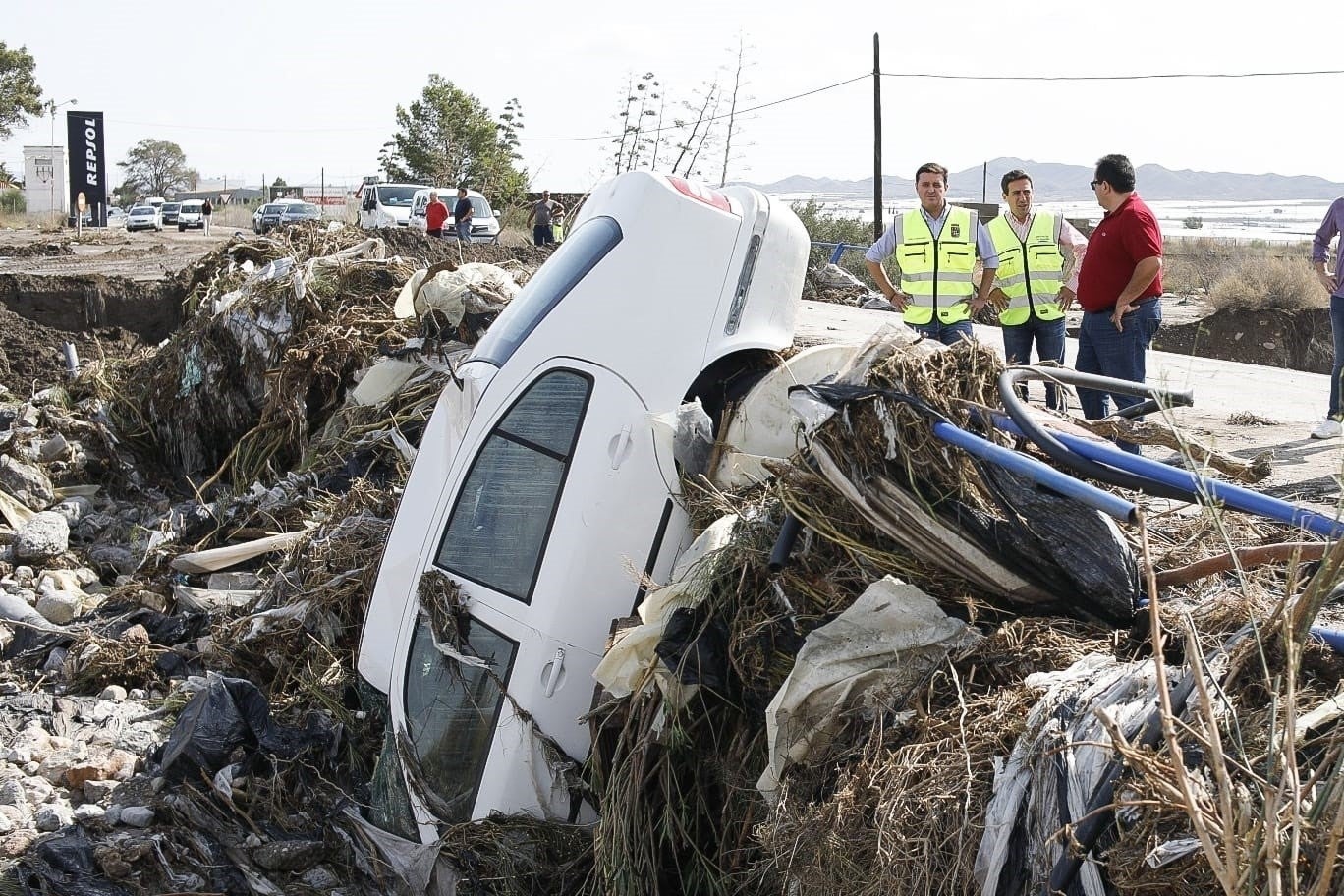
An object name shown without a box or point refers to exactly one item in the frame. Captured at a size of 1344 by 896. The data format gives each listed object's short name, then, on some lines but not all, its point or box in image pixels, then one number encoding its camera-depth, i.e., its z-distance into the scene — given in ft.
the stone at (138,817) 16.15
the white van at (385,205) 89.20
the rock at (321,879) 15.28
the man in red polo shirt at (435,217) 67.87
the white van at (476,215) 77.41
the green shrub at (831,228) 89.33
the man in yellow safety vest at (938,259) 25.67
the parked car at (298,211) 126.31
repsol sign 135.13
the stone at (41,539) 26.91
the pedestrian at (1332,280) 25.98
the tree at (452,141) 130.31
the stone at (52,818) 16.01
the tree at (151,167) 348.59
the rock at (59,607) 24.11
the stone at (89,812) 16.29
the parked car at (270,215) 122.68
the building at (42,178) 161.68
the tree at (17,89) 178.60
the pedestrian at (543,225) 76.04
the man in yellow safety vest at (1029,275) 25.61
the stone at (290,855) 15.53
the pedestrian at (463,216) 68.13
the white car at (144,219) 144.87
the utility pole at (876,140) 80.74
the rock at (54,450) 32.83
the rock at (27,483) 30.60
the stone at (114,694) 20.59
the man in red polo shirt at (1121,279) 22.22
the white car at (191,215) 153.51
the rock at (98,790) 16.96
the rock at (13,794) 16.35
